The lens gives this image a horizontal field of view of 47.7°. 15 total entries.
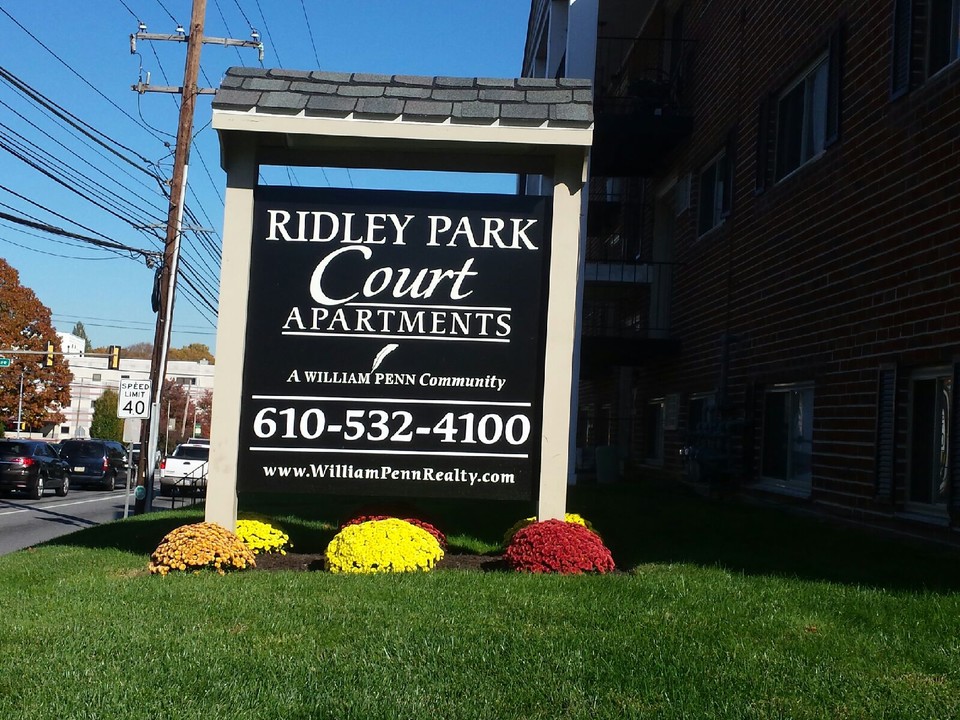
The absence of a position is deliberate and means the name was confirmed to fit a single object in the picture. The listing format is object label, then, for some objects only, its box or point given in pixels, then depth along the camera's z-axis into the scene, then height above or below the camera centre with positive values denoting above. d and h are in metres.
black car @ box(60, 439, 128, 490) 36.19 -2.12
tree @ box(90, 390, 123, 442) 82.89 -1.57
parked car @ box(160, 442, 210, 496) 30.47 -1.91
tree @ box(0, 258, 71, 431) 61.50 +2.06
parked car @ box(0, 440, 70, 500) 29.05 -1.99
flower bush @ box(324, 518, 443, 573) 8.23 -1.02
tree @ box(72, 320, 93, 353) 160.50 +10.16
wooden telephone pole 24.17 +4.31
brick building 10.09 +2.48
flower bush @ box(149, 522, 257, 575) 8.24 -1.12
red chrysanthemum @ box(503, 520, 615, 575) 8.15 -0.95
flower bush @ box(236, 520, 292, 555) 9.21 -1.09
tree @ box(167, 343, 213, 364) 124.62 +5.99
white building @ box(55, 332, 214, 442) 108.50 +2.06
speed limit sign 22.16 +0.06
